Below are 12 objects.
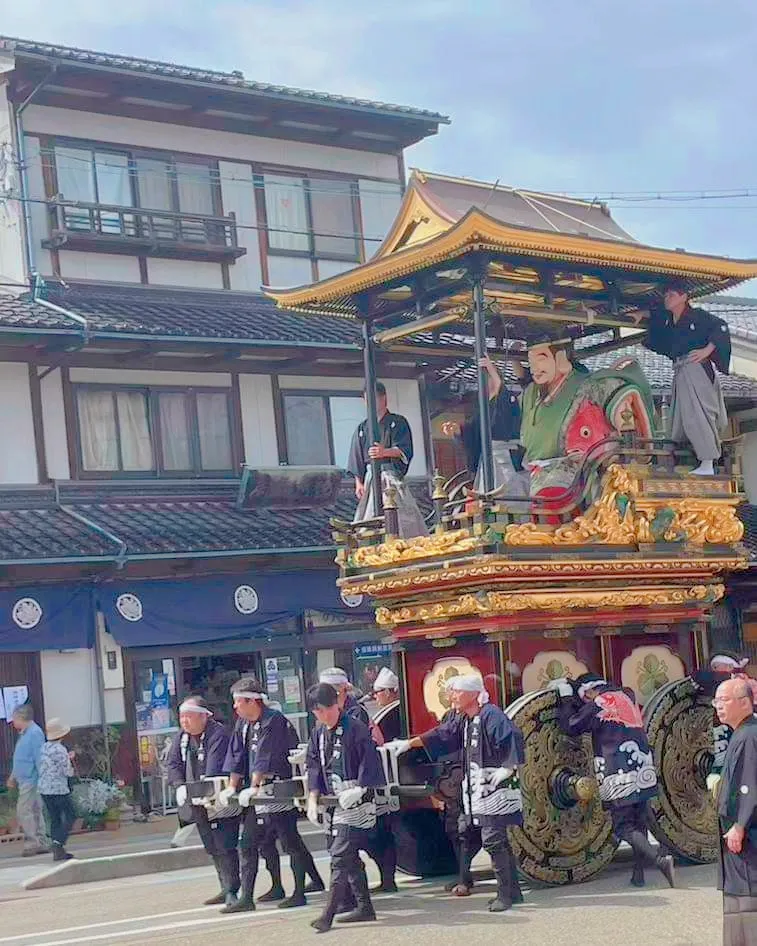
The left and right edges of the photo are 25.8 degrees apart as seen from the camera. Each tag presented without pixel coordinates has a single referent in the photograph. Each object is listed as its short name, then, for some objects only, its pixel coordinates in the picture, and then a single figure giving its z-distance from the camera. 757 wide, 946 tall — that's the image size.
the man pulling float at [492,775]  10.42
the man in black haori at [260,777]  11.40
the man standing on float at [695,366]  12.77
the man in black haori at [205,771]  11.78
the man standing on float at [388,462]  12.83
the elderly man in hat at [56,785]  18.34
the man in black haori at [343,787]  10.48
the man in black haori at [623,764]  10.97
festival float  11.35
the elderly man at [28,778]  18.89
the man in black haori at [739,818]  7.87
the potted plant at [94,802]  20.28
